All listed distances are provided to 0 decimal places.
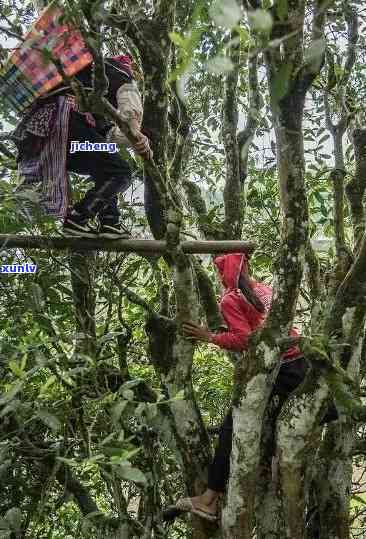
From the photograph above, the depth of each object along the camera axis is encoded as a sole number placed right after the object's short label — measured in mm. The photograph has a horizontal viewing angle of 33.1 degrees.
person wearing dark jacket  2756
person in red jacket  2771
